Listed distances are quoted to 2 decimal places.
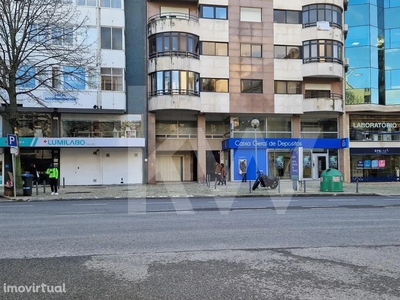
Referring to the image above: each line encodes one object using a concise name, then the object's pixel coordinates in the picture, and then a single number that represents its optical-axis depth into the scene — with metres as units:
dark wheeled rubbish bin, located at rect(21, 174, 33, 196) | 18.45
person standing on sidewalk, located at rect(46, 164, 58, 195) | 19.17
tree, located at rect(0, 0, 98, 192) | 18.06
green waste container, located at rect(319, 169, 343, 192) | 20.47
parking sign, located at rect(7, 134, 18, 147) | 17.92
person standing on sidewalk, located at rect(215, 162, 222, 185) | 25.06
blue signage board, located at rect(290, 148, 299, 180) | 20.89
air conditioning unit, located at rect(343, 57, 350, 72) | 31.55
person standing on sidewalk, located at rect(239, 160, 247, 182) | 29.62
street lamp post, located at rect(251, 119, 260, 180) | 21.81
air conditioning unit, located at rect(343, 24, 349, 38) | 31.77
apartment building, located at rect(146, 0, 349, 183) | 28.47
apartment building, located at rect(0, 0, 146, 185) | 26.11
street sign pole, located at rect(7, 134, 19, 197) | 17.91
